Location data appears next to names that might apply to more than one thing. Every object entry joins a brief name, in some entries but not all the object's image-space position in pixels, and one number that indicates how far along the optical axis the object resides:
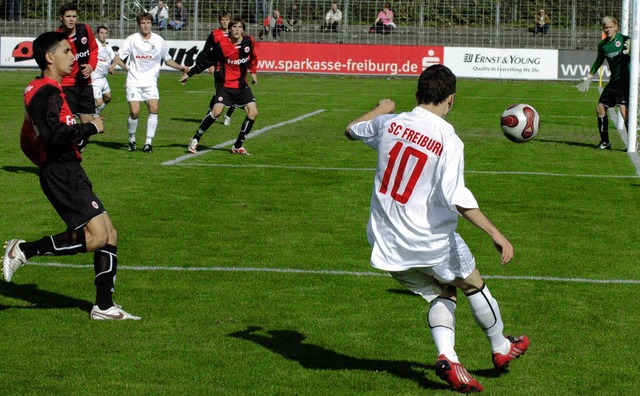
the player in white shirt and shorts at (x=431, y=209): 5.96
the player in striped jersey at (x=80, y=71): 15.45
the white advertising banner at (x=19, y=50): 39.88
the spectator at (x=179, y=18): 41.28
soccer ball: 8.86
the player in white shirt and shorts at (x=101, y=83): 21.23
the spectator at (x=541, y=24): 40.25
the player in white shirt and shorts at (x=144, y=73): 17.97
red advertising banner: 40.03
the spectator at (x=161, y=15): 41.19
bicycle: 41.19
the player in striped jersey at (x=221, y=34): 18.02
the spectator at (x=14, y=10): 41.22
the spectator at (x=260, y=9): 41.94
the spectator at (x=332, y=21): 41.22
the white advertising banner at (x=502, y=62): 38.81
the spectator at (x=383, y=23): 41.16
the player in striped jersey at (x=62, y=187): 7.60
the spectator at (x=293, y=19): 41.50
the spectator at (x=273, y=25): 40.84
